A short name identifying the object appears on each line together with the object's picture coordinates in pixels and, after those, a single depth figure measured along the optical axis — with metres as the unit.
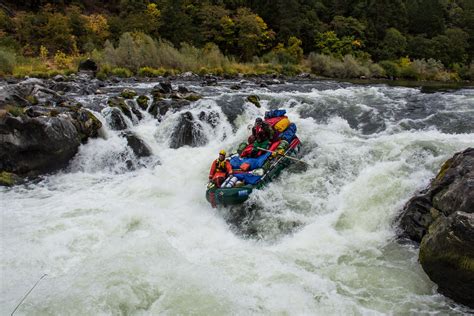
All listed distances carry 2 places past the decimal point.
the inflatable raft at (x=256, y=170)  7.43
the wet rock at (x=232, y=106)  12.28
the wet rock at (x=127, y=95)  13.19
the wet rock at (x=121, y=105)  11.76
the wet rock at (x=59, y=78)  17.07
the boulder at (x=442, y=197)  5.21
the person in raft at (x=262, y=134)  9.42
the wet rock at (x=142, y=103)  12.72
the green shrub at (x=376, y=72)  28.89
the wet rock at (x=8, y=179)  8.30
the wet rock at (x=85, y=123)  10.03
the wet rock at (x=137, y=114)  12.12
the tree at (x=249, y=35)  32.28
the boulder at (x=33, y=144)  8.64
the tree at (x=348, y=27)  38.91
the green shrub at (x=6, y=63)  18.31
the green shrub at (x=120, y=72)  20.53
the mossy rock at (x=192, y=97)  13.17
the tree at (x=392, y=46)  37.26
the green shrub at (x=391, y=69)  29.18
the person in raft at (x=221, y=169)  8.03
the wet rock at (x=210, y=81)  18.88
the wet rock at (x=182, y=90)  14.62
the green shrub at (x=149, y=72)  21.31
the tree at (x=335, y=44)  35.85
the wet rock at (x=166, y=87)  14.61
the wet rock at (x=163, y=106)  12.38
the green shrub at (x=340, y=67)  27.95
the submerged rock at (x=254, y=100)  13.28
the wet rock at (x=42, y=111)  9.24
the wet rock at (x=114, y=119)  11.22
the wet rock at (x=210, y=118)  11.80
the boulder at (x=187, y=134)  11.12
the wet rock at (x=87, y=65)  20.69
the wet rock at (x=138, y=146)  10.31
